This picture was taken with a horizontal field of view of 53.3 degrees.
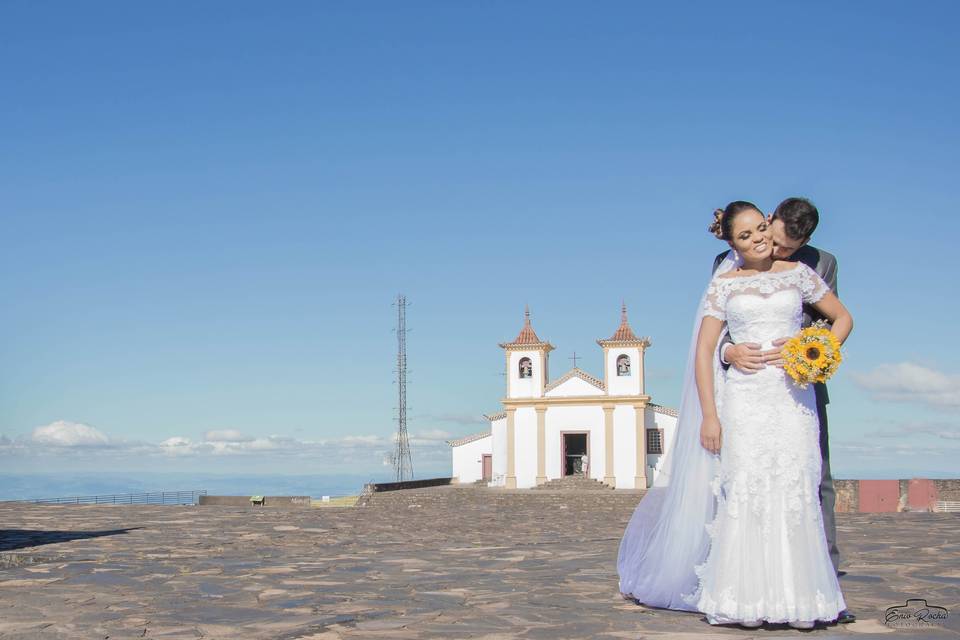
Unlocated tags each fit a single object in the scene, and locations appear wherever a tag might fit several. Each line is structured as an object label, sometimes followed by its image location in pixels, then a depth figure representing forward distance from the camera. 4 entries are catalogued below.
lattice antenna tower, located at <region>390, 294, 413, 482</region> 45.88
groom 5.53
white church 40.03
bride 5.26
